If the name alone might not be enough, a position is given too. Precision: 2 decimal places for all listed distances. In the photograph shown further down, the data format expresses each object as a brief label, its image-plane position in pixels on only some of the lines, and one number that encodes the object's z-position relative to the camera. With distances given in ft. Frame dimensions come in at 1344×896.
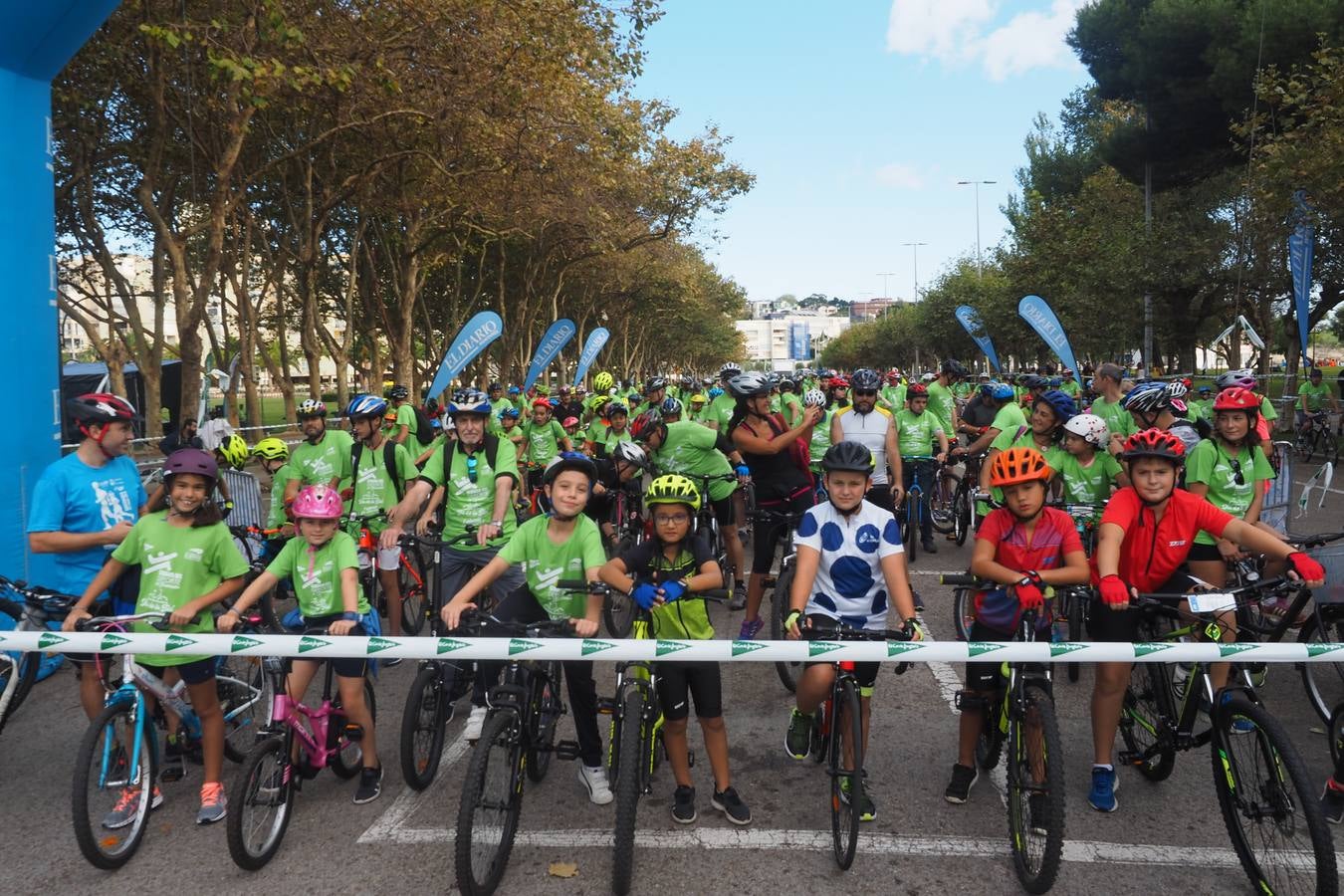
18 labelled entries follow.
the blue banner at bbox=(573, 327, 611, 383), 80.02
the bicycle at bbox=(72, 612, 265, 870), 12.91
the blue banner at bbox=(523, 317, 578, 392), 65.92
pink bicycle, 13.01
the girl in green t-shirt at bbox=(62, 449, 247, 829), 14.55
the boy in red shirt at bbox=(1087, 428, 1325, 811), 14.29
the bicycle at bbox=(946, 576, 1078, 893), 12.00
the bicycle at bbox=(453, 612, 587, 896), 11.98
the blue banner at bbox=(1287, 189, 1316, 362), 55.11
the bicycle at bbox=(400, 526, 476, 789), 15.51
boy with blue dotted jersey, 14.07
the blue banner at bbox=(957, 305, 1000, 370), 74.18
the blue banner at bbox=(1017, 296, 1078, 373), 51.80
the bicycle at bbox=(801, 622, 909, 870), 12.83
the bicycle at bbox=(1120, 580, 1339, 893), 11.17
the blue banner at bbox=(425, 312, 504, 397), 44.24
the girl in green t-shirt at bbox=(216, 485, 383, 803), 15.17
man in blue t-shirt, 17.07
